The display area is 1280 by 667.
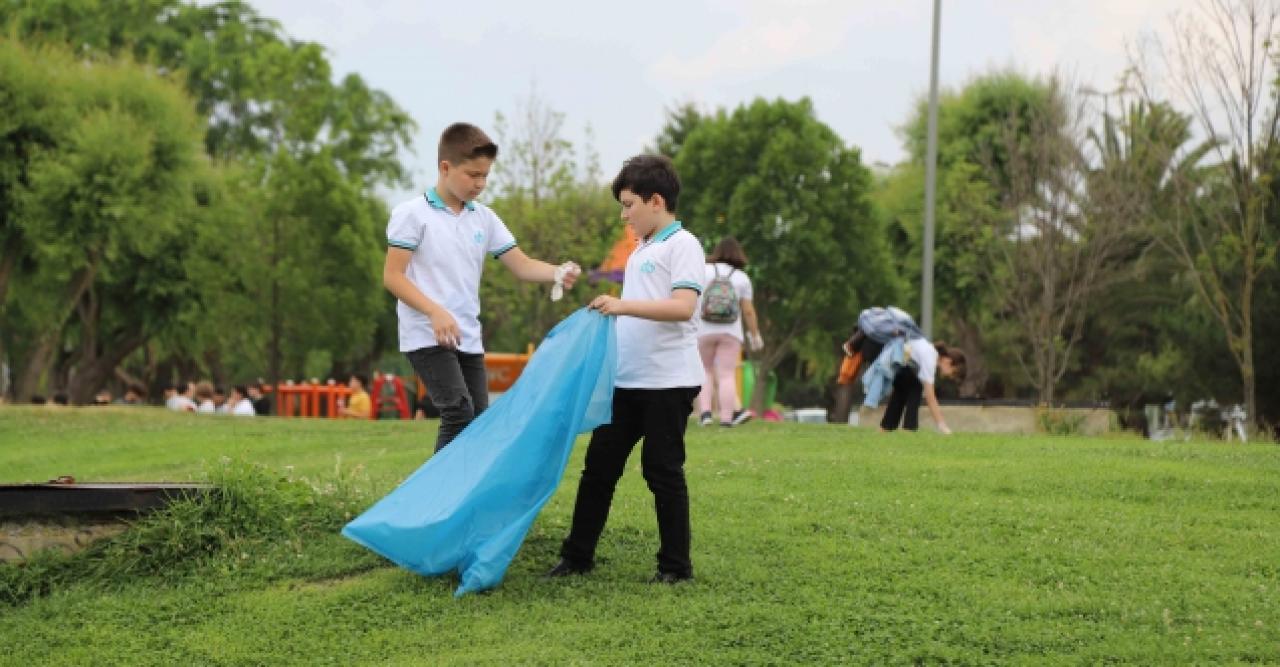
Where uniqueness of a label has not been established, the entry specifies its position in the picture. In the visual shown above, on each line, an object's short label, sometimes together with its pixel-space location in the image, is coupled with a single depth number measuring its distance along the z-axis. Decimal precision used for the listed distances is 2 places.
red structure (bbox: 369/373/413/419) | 25.61
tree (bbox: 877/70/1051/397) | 45.50
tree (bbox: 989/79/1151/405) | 30.42
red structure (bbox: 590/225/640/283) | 34.69
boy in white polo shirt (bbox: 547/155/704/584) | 7.17
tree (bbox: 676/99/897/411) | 39.62
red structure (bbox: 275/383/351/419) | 34.78
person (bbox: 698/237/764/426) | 15.38
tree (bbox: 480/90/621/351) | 35.66
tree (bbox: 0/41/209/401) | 28.44
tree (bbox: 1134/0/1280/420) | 22.17
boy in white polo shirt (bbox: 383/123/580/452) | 7.86
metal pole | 28.35
